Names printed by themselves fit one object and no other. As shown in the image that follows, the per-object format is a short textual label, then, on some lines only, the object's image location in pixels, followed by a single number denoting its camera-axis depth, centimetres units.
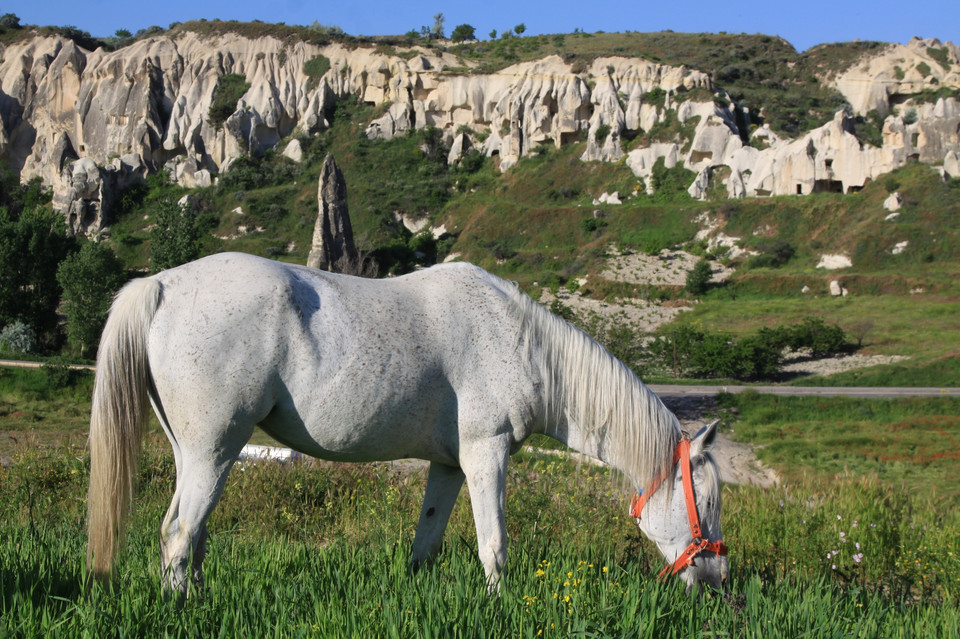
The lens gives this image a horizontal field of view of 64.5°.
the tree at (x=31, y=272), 3681
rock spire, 5403
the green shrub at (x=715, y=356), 3088
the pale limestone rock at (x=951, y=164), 5406
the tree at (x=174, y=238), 4266
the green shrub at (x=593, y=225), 5819
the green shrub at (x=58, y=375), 2423
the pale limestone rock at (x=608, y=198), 6238
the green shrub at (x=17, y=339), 3359
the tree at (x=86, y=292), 3338
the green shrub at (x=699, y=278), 4453
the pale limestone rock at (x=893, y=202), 4933
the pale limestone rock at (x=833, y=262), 4625
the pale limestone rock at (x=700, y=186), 5919
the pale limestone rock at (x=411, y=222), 6800
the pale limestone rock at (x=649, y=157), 6450
